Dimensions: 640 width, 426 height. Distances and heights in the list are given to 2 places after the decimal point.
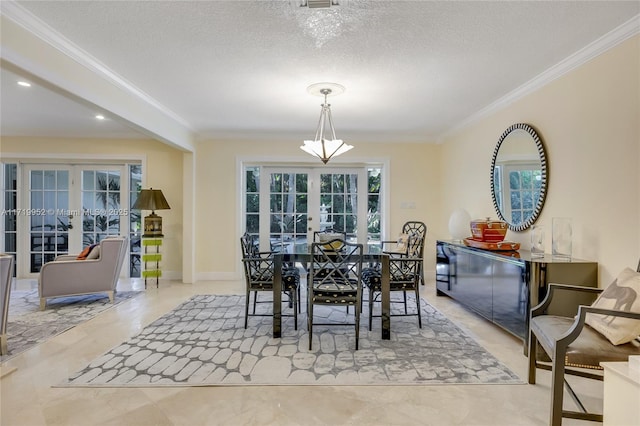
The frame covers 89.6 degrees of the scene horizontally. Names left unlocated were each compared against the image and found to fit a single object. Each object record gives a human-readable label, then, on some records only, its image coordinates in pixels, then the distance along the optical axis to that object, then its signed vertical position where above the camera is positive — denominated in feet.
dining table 9.16 -2.09
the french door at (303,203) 17.78 +0.48
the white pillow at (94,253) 13.00 -1.70
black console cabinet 7.90 -1.94
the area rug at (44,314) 9.08 -3.60
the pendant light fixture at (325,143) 10.39 +2.40
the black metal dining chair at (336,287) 8.54 -2.06
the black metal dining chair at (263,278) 9.76 -2.06
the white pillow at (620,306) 5.35 -1.67
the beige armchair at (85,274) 11.98 -2.42
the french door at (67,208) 17.35 +0.17
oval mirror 9.77 +1.18
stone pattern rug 6.93 -3.60
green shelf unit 15.56 -2.31
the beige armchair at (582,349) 5.20 -2.26
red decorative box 10.43 -0.62
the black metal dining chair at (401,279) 9.78 -2.07
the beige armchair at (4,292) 8.09 -2.08
